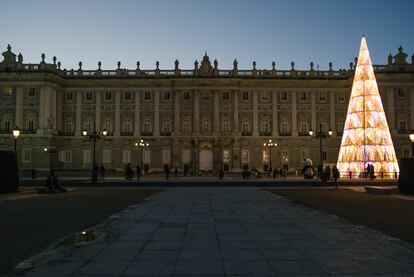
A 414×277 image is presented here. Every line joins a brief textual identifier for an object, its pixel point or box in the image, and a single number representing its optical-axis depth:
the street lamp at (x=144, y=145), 63.68
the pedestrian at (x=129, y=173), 41.72
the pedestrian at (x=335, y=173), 32.25
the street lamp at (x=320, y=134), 41.83
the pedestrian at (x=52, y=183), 26.79
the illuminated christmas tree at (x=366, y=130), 37.94
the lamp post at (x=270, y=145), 63.48
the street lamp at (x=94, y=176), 35.82
